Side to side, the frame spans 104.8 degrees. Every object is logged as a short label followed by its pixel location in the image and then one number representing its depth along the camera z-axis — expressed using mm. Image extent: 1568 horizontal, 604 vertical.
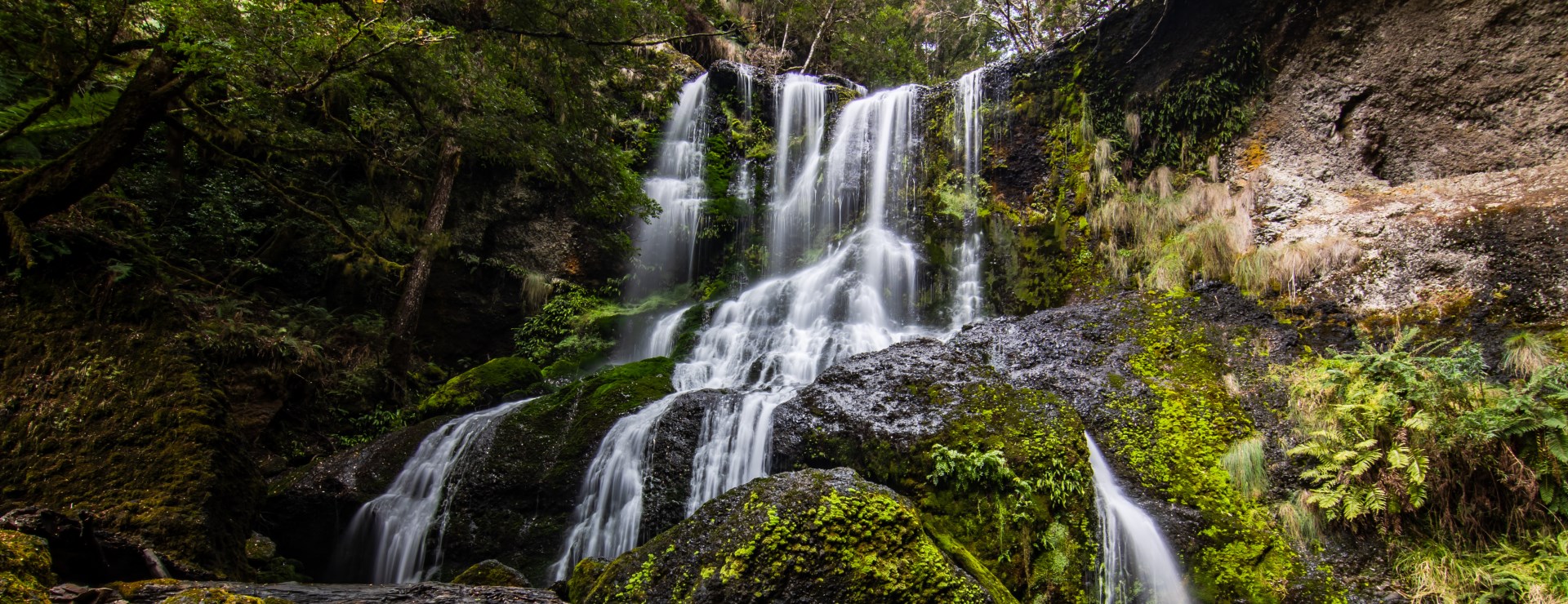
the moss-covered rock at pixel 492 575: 3897
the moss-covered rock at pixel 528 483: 6109
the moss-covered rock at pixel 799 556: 2854
